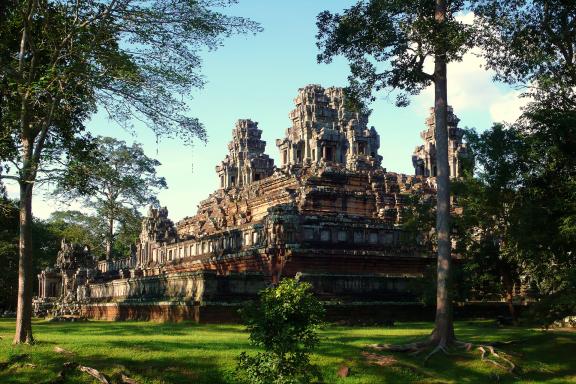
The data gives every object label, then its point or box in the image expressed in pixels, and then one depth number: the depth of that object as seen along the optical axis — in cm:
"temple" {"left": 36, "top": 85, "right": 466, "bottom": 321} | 2484
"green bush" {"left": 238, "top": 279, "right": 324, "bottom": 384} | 1191
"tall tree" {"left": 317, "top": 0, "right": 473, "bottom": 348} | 1622
